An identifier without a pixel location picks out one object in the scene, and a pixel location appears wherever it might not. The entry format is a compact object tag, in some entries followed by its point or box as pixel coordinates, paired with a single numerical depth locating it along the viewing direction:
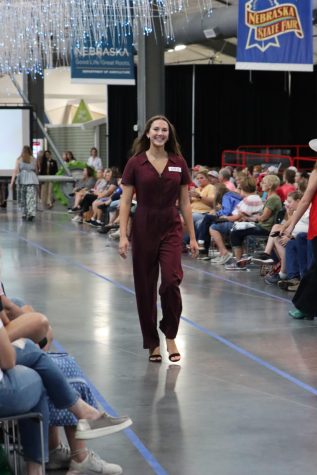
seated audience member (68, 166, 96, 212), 22.70
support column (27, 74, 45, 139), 29.48
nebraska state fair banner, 14.55
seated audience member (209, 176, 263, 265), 12.84
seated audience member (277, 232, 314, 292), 10.07
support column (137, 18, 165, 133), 19.38
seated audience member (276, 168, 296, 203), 13.37
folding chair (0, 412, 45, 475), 4.07
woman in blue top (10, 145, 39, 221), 21.45
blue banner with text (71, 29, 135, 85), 19.80
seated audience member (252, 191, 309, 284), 10.20
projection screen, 26.52
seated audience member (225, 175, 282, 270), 12.28
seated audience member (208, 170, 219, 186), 15.69
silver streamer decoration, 12.26
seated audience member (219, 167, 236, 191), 15.14
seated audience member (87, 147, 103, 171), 27.42
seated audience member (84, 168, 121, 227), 19.59
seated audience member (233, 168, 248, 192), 13.28
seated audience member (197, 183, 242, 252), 13.30
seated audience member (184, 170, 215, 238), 14.59
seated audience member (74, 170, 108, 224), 20.72
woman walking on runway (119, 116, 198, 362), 7.01
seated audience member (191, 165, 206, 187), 16.17
